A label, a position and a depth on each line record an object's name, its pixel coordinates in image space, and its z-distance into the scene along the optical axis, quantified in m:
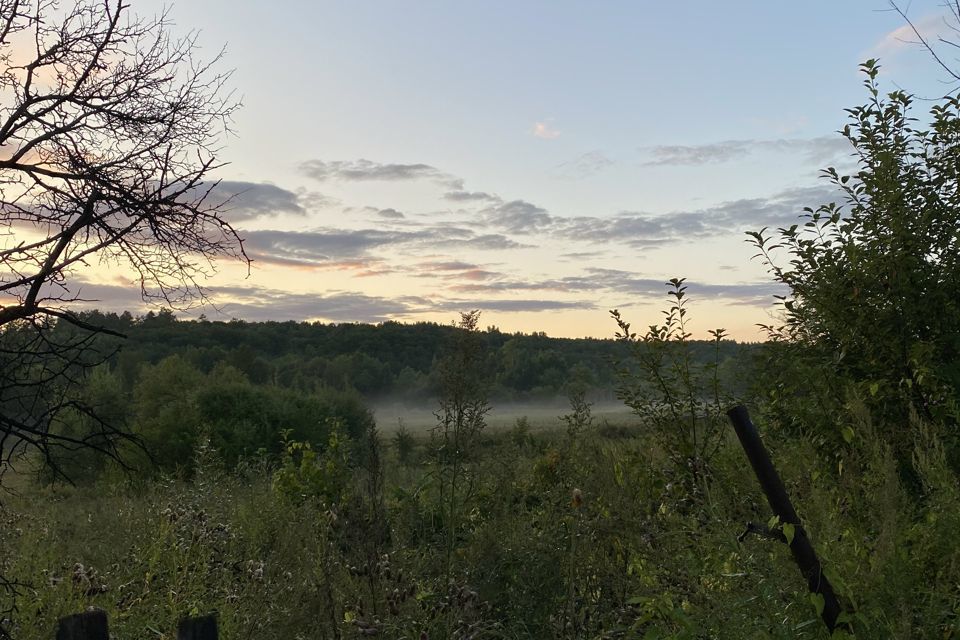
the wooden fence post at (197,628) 2.36
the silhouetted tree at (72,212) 4.83
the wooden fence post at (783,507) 2.71
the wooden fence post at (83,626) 2.18
